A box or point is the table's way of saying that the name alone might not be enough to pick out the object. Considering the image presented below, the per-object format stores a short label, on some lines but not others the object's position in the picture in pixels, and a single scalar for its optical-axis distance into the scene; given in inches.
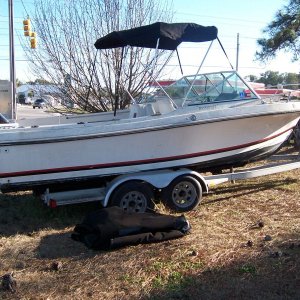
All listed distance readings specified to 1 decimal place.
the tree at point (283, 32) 705.6
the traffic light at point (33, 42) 485.4
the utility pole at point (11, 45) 685.3
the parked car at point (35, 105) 2209.5
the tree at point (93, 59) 440.8
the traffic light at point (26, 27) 541.2
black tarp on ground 197.3
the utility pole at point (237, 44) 1862.7
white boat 244.2
